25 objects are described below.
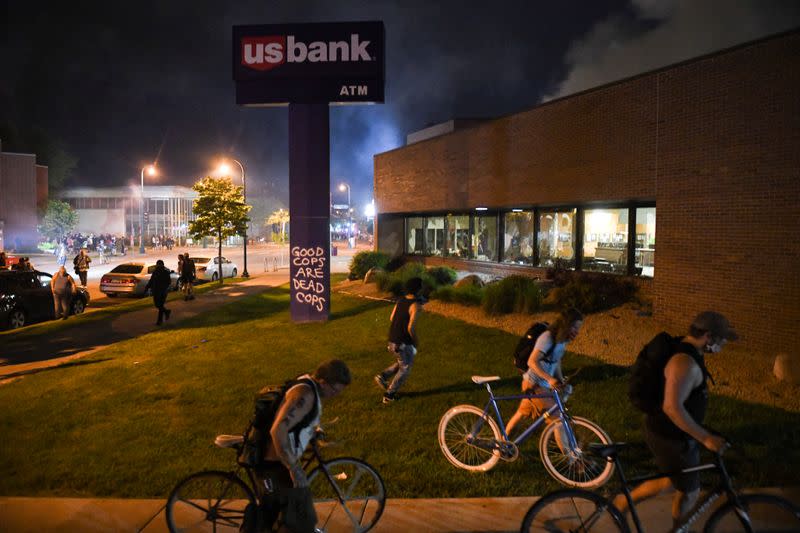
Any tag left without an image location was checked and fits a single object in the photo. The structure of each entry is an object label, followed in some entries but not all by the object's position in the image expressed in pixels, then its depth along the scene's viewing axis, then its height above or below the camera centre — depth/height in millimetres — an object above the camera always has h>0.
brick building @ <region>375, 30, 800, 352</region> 10727 +1182
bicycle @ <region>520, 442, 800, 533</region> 3756 -1776
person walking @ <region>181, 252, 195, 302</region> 20797 -1513
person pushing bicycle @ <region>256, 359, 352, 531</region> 3744 -1259
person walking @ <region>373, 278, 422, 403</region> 7699 -1234
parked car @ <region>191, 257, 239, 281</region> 29109 -1707
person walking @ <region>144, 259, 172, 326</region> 15617 -1348
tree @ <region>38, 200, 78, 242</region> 66438 +1332
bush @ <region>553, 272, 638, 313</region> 13211 -1322
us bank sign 15109 +4304
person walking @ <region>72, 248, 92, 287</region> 24375 -1264
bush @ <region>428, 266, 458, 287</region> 19438 -1337
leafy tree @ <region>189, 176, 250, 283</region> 27453 +1143
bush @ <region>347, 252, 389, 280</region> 25188 -1199
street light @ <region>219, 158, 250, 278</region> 32094 +3487
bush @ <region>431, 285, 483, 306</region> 14966 -1548
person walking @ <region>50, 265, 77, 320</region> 16672 -1615
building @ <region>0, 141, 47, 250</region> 56969 +3101
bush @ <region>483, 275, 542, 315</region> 13508 -1439
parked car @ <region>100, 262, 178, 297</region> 22266 -1782
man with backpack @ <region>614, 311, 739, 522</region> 3713 -1041
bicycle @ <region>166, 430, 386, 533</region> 4227 -1963
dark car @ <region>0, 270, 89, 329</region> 15609 -1765
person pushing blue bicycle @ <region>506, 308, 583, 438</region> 5510 -1194
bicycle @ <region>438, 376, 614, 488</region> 5488 -1998
